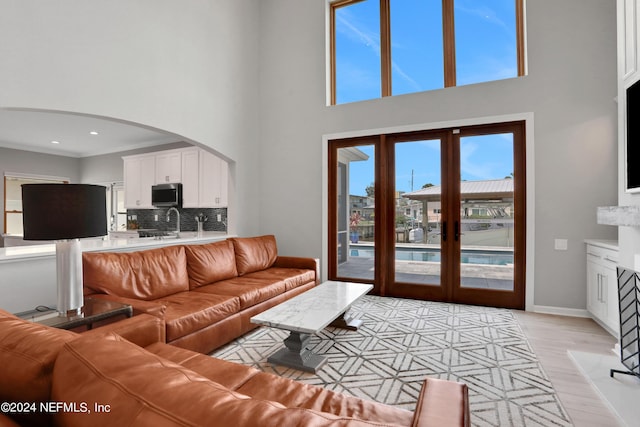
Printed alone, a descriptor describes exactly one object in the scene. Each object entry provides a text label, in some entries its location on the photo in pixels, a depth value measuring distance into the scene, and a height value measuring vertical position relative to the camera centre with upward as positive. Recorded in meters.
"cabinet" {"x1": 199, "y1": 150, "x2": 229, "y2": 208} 5.67 +0.63
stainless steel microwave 6.12 +0.39
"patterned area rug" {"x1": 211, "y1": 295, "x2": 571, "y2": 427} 1.94 -1.20
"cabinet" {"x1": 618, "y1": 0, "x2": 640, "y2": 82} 2.29 +1.36
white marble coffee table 2.25 -0.81
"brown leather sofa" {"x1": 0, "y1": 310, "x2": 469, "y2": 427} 0.57 -0.37
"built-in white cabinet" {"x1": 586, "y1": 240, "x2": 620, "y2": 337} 2.85 -0.73
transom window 4.04 +2.43
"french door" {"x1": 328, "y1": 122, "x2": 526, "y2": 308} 3.90 -0.01
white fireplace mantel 2.10 -0.03
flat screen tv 2.28 +0.56
